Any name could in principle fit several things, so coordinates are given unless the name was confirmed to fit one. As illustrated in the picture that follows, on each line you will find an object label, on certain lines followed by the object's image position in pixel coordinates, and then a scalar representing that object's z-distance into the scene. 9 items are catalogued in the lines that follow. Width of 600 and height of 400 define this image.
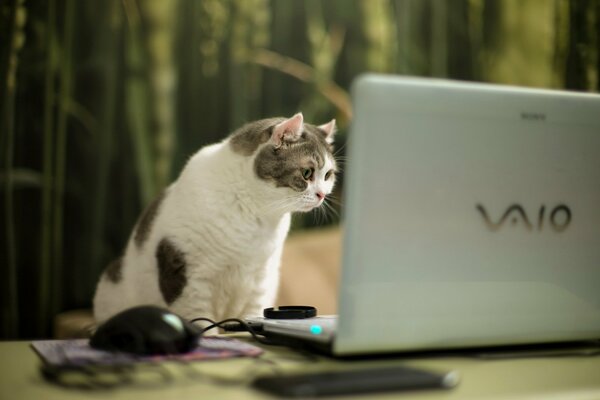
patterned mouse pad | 0.82
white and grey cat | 1.46
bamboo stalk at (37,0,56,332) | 2.42
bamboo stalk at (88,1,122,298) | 2.50
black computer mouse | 0.86
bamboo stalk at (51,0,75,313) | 2.45
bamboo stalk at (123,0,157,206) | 2.53
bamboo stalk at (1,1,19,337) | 2.36
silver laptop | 0.80
